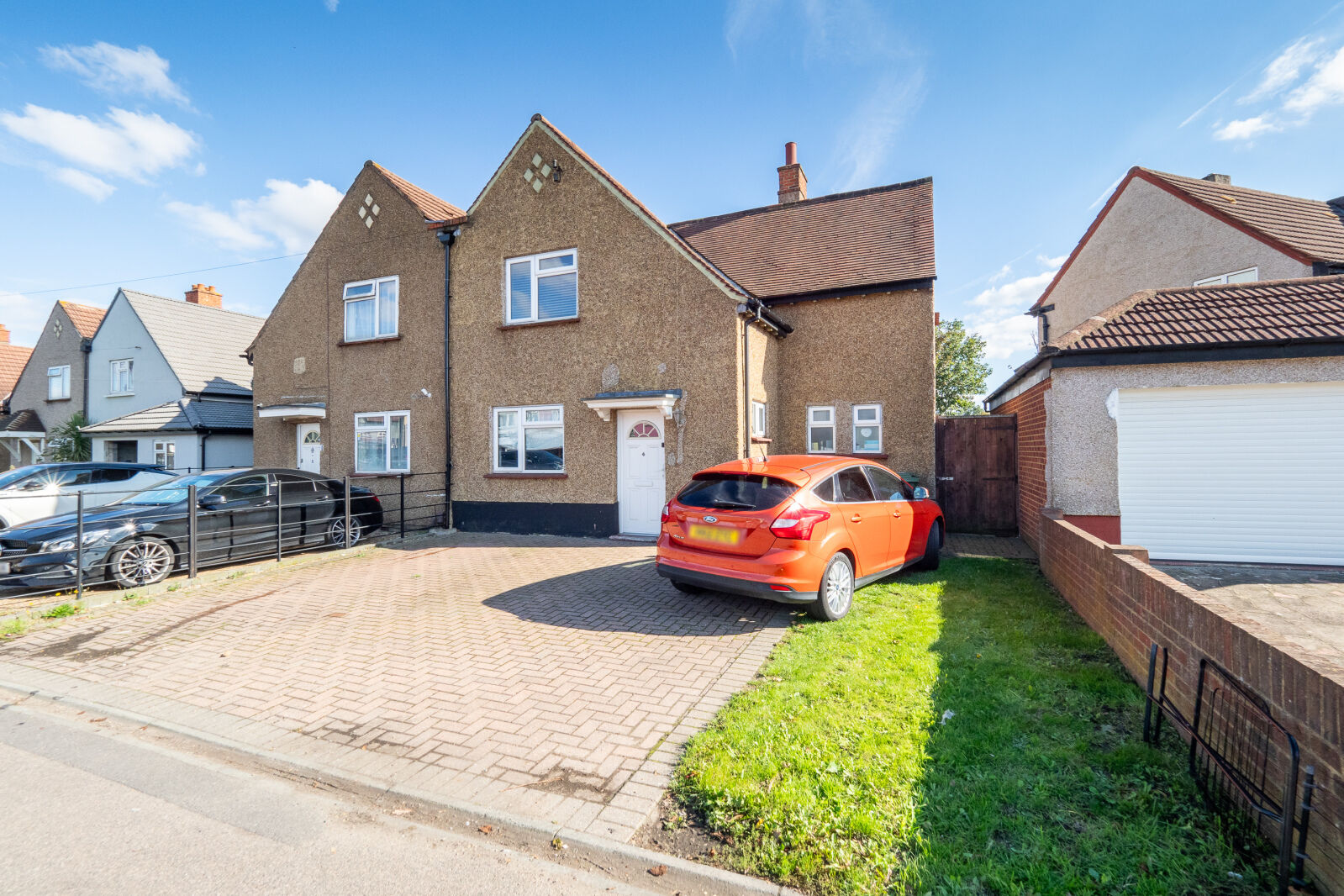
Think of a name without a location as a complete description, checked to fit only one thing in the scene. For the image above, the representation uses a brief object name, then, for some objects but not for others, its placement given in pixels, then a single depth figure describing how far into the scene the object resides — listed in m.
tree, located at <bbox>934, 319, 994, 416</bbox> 31.53
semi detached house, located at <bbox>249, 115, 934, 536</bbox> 10.87
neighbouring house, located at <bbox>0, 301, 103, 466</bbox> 22.20
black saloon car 7.34
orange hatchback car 5.73
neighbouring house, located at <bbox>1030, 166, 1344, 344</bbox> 12.66
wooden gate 11.45
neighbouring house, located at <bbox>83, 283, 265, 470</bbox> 17.31
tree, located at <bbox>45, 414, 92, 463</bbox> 20.56
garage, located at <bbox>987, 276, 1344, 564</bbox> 7.49
